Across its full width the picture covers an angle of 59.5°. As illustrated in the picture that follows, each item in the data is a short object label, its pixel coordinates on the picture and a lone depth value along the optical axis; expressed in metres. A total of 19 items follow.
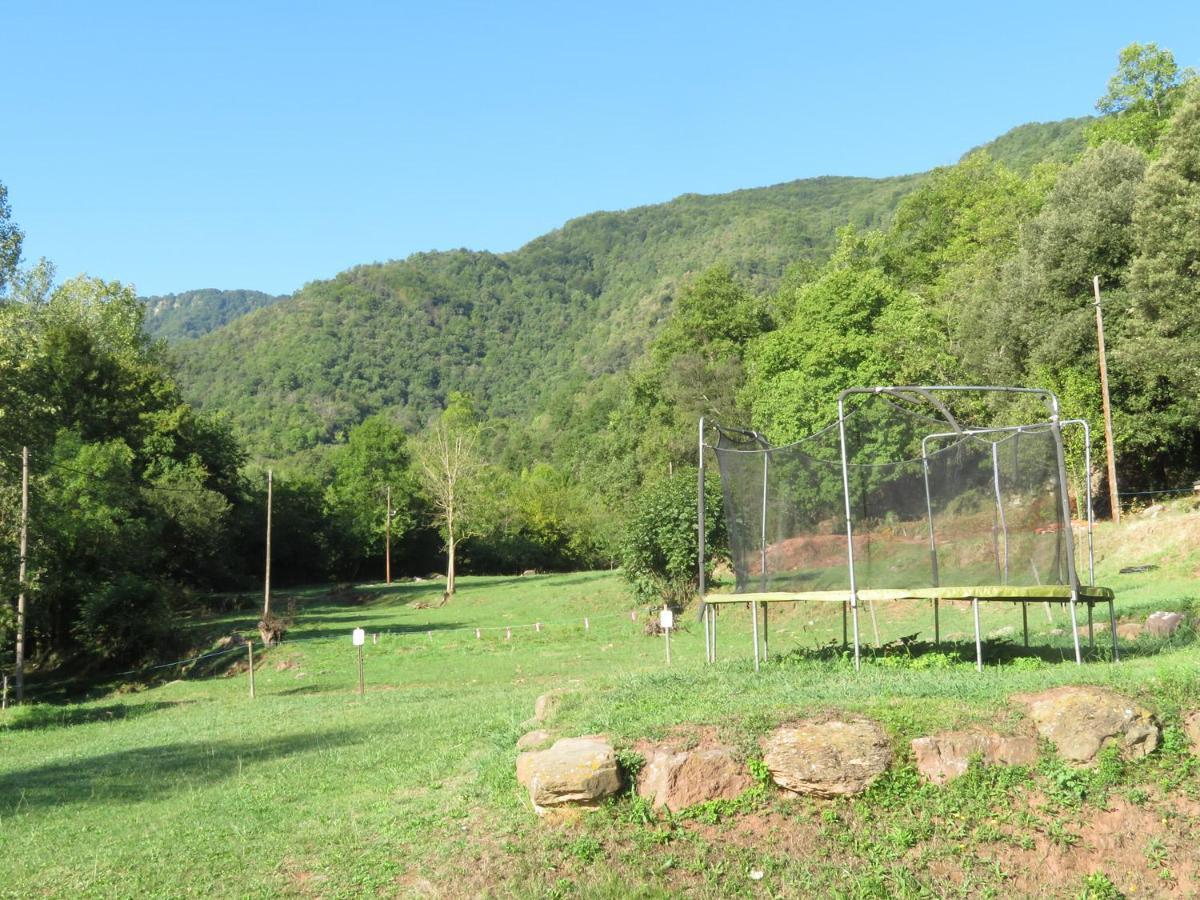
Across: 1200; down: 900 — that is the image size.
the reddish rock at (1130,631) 14.21
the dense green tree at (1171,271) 32.91
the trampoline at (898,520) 11.41
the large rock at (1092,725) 8.16
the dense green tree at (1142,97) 50.72
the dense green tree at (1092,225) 38.59
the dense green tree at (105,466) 35.81
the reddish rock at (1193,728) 8.23
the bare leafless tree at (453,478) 59.78
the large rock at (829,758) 8.12
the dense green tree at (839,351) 48.69
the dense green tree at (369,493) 75.25
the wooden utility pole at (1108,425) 35.50
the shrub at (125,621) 38.19
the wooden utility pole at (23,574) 31.45
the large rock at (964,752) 8.16
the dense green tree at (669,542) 33.97
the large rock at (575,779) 8.23
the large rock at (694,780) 8.23
